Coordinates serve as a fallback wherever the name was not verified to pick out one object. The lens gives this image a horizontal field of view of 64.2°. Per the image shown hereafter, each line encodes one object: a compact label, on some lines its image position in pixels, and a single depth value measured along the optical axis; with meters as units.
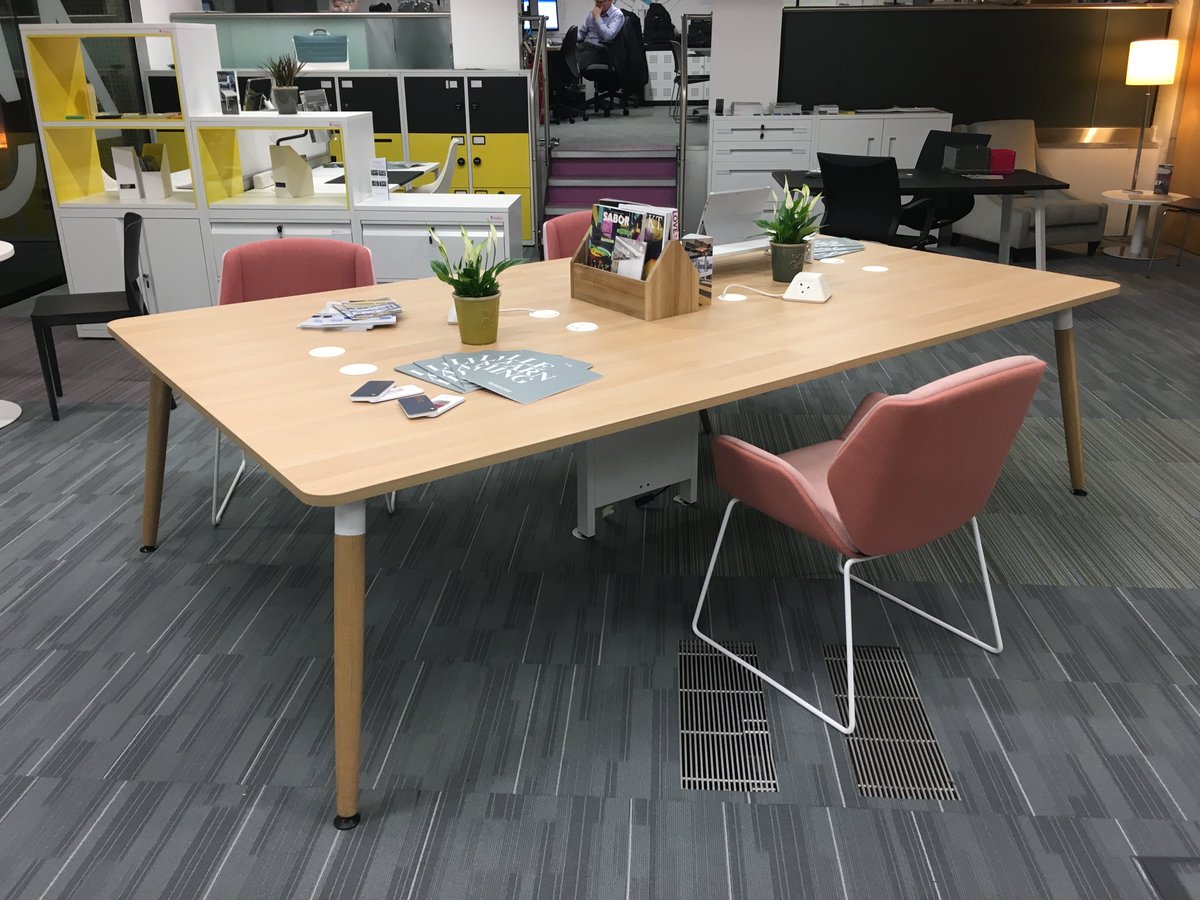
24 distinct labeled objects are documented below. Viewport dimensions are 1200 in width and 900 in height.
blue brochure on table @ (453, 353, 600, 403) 2.25
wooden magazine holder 2.86
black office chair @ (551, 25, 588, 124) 10.66
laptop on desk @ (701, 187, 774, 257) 3.48
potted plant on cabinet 5.13
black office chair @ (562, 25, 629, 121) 10.55
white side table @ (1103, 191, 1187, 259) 7.12
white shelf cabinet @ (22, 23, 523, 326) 5.02
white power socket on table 3.09
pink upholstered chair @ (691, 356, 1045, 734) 1.96
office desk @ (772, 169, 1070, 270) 5.87
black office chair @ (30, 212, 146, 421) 4.24
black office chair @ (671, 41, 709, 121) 10.97
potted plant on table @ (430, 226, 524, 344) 2.55
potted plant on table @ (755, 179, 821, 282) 3.29
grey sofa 7.46
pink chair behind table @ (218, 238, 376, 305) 3.37
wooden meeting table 1.92
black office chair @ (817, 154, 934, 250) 5.67
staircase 8.62
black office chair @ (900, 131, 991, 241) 6.64
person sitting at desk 10.69
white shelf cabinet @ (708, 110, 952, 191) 8.12
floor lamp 7.47
